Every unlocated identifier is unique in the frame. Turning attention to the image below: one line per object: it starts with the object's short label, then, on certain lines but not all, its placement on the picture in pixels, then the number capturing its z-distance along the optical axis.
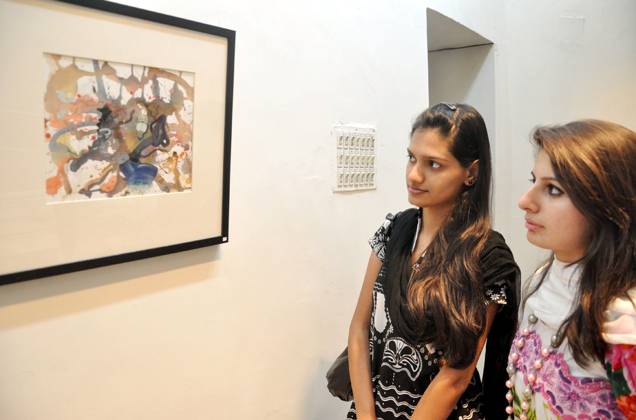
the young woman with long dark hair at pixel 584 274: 0.69
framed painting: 0.73
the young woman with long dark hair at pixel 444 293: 0.98
